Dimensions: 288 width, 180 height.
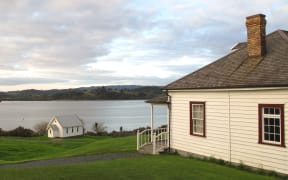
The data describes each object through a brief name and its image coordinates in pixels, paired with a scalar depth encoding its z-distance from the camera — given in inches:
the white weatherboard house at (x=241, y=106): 530.9
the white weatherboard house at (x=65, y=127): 2418.8
